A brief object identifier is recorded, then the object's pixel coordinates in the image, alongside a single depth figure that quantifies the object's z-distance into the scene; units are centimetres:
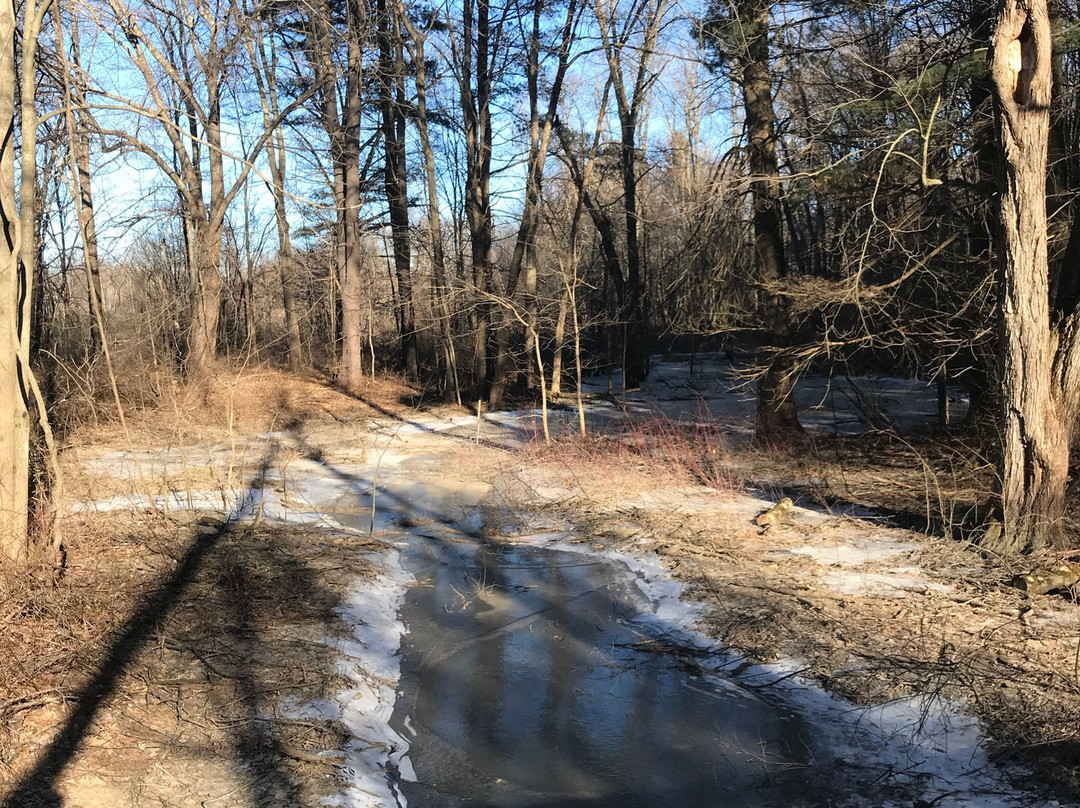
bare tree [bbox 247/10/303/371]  2577
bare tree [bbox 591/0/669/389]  2088
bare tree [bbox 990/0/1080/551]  763
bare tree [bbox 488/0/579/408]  2170
